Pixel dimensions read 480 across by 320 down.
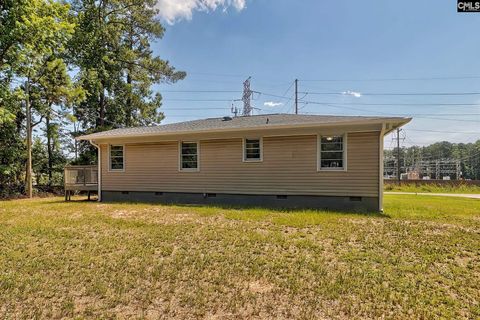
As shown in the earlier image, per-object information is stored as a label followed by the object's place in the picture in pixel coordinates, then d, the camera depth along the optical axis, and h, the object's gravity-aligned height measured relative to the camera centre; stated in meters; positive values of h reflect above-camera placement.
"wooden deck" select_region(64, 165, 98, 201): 12.95 -0.58
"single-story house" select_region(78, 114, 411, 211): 9.20 +0.12
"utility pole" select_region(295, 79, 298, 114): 30.88 +7.29
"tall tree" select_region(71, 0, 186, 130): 20.14 +7.51
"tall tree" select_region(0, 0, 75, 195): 10.67 +5.01
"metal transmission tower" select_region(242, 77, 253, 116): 29.23 +6.95
